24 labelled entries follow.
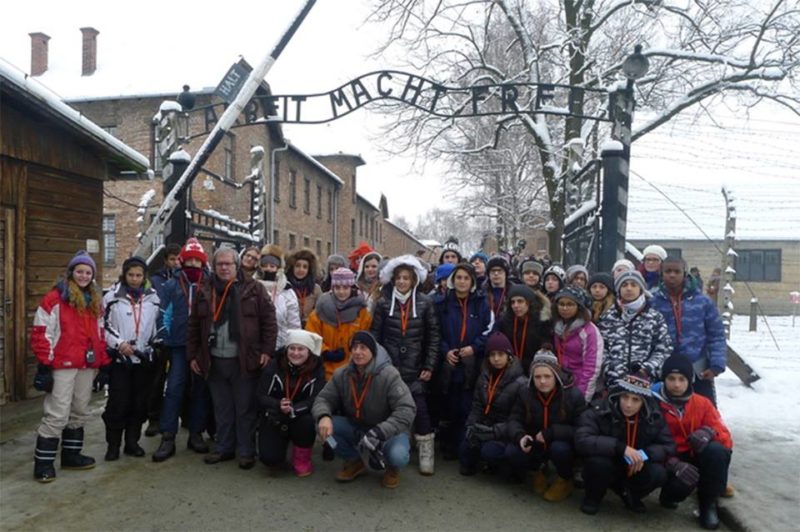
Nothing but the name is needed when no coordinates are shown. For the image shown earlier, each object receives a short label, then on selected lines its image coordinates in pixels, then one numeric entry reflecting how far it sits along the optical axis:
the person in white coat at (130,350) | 5.03
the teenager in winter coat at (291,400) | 4.77
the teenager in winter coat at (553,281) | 6.13
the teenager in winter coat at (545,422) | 4.34
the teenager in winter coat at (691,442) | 3.99
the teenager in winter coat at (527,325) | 5.11
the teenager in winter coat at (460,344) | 5.22
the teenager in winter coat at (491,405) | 4.65
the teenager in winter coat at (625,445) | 4.02
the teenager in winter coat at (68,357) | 4.55
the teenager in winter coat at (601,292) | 5.21
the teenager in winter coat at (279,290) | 5.46
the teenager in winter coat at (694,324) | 4.92
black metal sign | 7.70
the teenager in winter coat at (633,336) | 4.55
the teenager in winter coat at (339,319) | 5.29
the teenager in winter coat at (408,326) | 5.22
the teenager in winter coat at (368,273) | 6.79
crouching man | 4.51
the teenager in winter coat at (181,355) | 5.28
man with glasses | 5.00
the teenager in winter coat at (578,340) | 4.68
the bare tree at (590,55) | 11.78
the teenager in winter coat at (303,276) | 6.16
